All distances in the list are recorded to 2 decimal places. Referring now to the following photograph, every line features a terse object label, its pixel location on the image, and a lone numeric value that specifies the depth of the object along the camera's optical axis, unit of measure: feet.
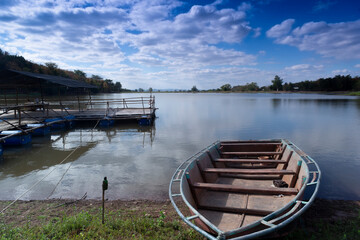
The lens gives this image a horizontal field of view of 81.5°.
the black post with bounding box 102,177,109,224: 13.76
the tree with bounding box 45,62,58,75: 198.77
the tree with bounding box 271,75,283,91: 421.18
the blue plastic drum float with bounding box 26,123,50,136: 46.68
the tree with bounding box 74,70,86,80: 317.01
